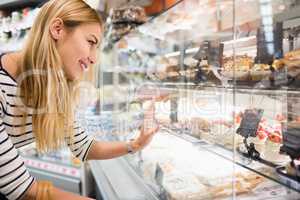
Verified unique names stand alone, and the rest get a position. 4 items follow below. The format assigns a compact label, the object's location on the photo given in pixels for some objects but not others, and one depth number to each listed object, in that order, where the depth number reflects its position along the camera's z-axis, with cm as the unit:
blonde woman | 94
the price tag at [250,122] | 118
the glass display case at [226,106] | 107
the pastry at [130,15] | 256
